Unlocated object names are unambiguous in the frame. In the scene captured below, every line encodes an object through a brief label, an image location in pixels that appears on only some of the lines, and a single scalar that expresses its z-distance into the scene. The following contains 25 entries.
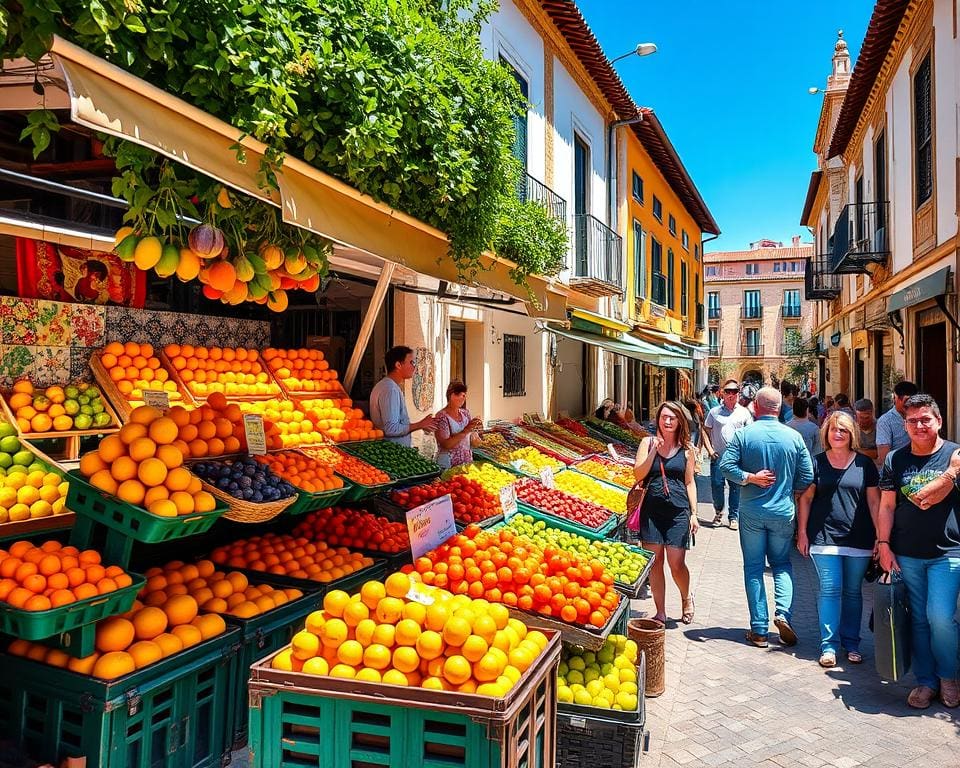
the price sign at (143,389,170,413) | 4.77
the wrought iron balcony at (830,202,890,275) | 14.16
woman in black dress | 5.77
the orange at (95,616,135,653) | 3.12
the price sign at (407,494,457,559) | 4.09
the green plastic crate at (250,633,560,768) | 2.45
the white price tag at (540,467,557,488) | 7.19
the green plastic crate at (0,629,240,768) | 2.92
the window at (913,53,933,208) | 10.77
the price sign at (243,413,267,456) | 4.48
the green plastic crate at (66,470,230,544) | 3.19
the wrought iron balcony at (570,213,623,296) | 13.79
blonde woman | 5.17
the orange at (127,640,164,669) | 3.10
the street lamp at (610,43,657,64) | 14.94
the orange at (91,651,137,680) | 2.95
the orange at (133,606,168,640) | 3.30
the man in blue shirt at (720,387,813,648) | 5.54
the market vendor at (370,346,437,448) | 6.59
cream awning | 2.22
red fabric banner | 4.78
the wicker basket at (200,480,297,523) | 3.63
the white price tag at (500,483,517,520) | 5.71
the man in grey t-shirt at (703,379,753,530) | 9.98
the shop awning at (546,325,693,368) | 9.70
